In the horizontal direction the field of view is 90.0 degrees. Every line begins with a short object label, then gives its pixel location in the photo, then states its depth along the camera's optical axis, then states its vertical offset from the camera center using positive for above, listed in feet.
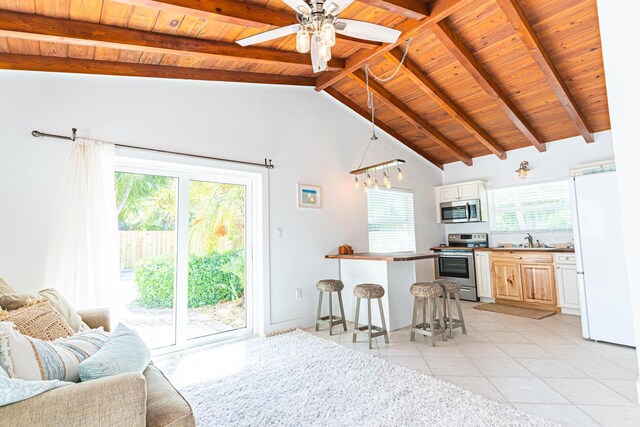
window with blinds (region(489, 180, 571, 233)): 16.85 +1.26
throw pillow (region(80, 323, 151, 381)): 4.24 -1.67
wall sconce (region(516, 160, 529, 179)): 17.56 +3.32
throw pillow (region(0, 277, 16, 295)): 6.18 -0.82
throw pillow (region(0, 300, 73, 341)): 5.33 -1.32
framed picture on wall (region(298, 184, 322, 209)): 14.46 +1.89
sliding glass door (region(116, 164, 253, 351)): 10.84 -0.46
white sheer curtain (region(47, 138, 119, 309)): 8.95 +0.30
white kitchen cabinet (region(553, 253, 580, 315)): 14.42 -2.45
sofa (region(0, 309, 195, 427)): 3.44 -1.85
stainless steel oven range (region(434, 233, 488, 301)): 18.22 -1.74
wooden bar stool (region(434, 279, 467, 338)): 11.89 -2.31
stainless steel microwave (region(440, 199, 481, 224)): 19.06 +1.29
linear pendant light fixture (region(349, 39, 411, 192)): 12.35 +5.20
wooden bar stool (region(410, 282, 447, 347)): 11.05 -2.89
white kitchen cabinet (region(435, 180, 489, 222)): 19.12 +2.41
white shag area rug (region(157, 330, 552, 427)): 6.82 -3.87
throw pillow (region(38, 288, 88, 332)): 6.73 -1.37
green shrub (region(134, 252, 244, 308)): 11.03 -1.42
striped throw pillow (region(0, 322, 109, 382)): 3.75 -1.45
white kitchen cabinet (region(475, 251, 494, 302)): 17.61 -2.42
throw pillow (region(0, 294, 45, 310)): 5.73 -0.99
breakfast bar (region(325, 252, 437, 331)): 12.70 -1.86
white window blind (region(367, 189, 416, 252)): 17.55 +0.78
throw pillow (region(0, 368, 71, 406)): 3.35 -1.55
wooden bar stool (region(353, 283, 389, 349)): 11.33 -2.19
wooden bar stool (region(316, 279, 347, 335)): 12.85 -2.55
